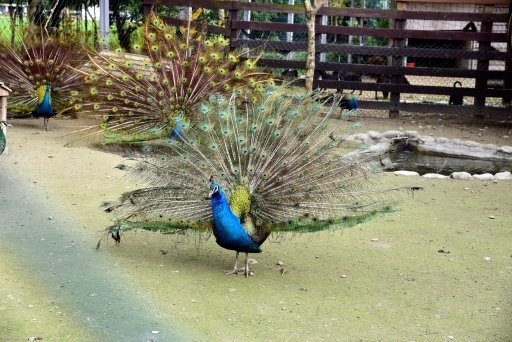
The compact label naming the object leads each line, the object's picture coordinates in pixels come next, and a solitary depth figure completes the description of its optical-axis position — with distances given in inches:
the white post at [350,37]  835.5
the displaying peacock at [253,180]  231.8
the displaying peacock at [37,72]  473.1
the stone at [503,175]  403.4
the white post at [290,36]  830.9
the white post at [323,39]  802.1
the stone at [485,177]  400.1
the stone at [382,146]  471.4
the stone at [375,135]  508.7
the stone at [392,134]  508.1
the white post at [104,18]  603.7
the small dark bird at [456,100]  644.1
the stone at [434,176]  401.4
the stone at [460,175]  398.3
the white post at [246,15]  793.9
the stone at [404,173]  404.4
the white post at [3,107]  395.9
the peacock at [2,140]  348.5
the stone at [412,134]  506.0
